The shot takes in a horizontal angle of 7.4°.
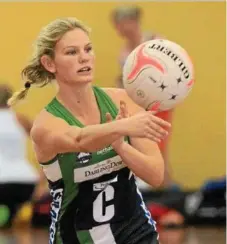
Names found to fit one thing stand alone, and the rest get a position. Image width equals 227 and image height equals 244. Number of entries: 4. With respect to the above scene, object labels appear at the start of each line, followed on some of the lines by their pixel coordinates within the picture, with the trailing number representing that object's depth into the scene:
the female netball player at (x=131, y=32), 17.34
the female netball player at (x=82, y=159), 7.69
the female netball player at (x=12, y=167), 16.49
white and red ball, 7.62
